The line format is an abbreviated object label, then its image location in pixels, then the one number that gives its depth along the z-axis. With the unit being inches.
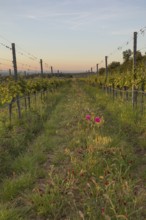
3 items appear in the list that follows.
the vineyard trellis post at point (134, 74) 465.6
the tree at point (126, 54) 3048.7
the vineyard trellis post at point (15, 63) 438.9
